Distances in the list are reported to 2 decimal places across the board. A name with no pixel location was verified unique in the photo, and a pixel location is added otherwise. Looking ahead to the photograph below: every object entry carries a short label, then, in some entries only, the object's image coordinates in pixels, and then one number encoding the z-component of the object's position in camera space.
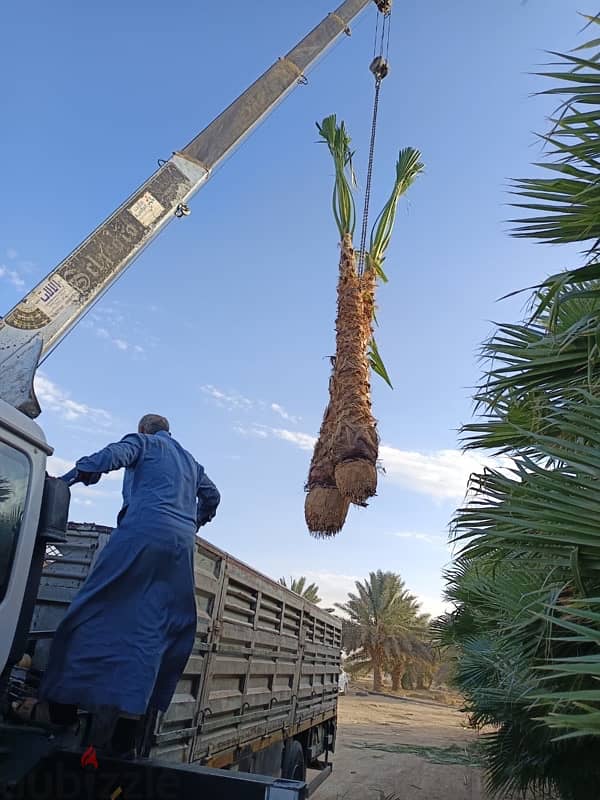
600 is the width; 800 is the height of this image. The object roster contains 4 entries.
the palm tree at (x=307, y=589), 30.50
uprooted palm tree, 6.84
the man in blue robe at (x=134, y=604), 2.75
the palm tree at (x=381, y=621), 30.89
